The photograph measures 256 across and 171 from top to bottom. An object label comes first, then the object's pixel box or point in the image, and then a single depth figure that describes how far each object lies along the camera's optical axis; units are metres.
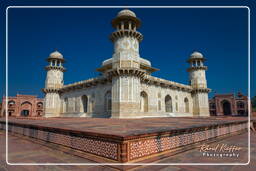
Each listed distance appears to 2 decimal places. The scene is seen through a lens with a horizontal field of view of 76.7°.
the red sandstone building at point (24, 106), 41.53
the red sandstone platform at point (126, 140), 3.06
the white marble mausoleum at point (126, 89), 15.39
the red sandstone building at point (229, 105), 41.03
